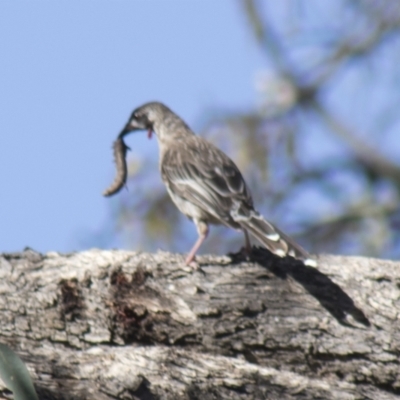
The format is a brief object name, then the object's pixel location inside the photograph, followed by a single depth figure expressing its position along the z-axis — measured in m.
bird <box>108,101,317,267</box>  12.32
